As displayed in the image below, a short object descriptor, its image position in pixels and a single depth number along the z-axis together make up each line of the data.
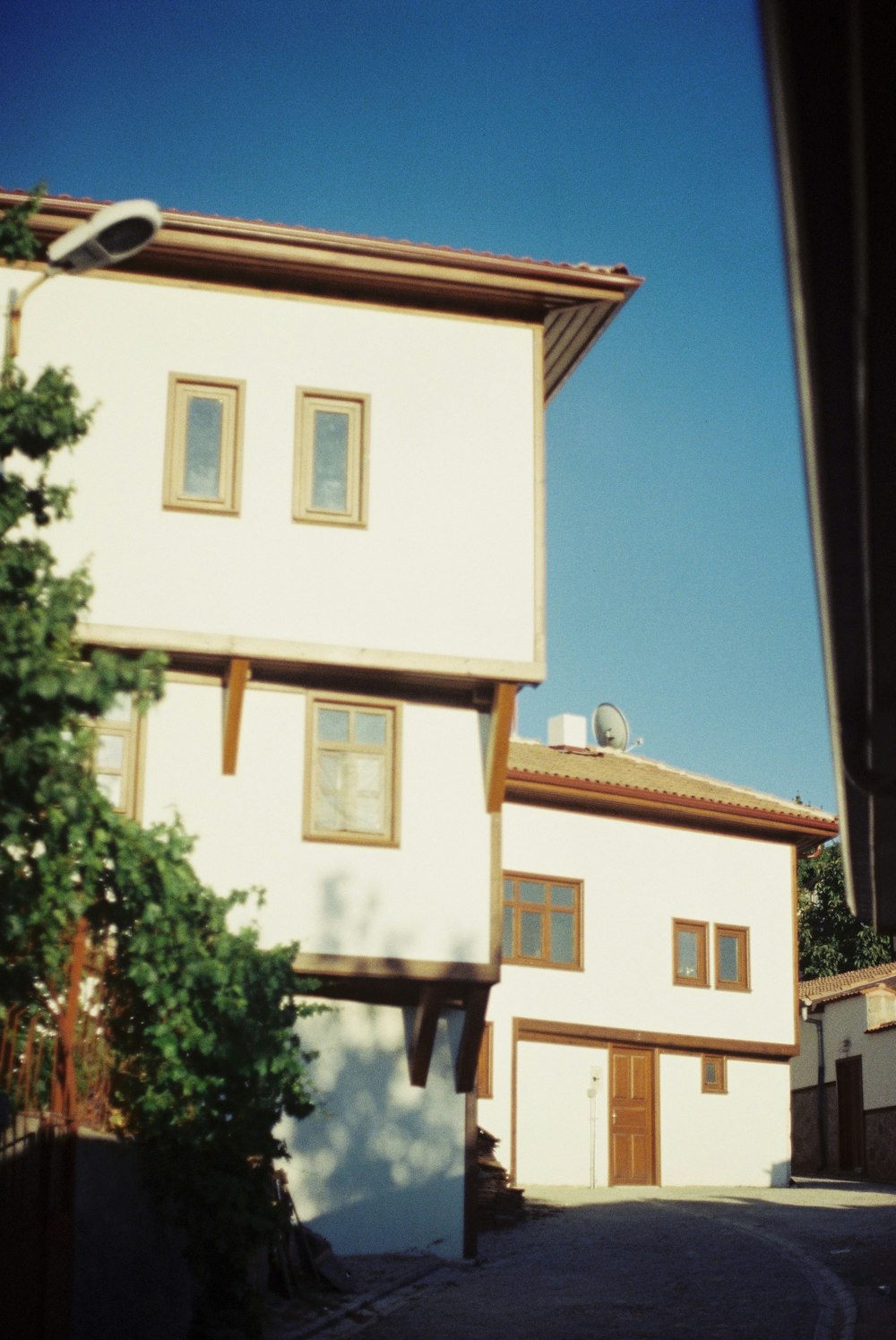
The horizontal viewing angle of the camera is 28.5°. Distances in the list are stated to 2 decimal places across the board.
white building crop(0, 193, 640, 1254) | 15.91
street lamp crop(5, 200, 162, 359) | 9.52
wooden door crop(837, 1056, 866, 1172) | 34.44
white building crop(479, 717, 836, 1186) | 26.38
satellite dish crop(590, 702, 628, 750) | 32.62
